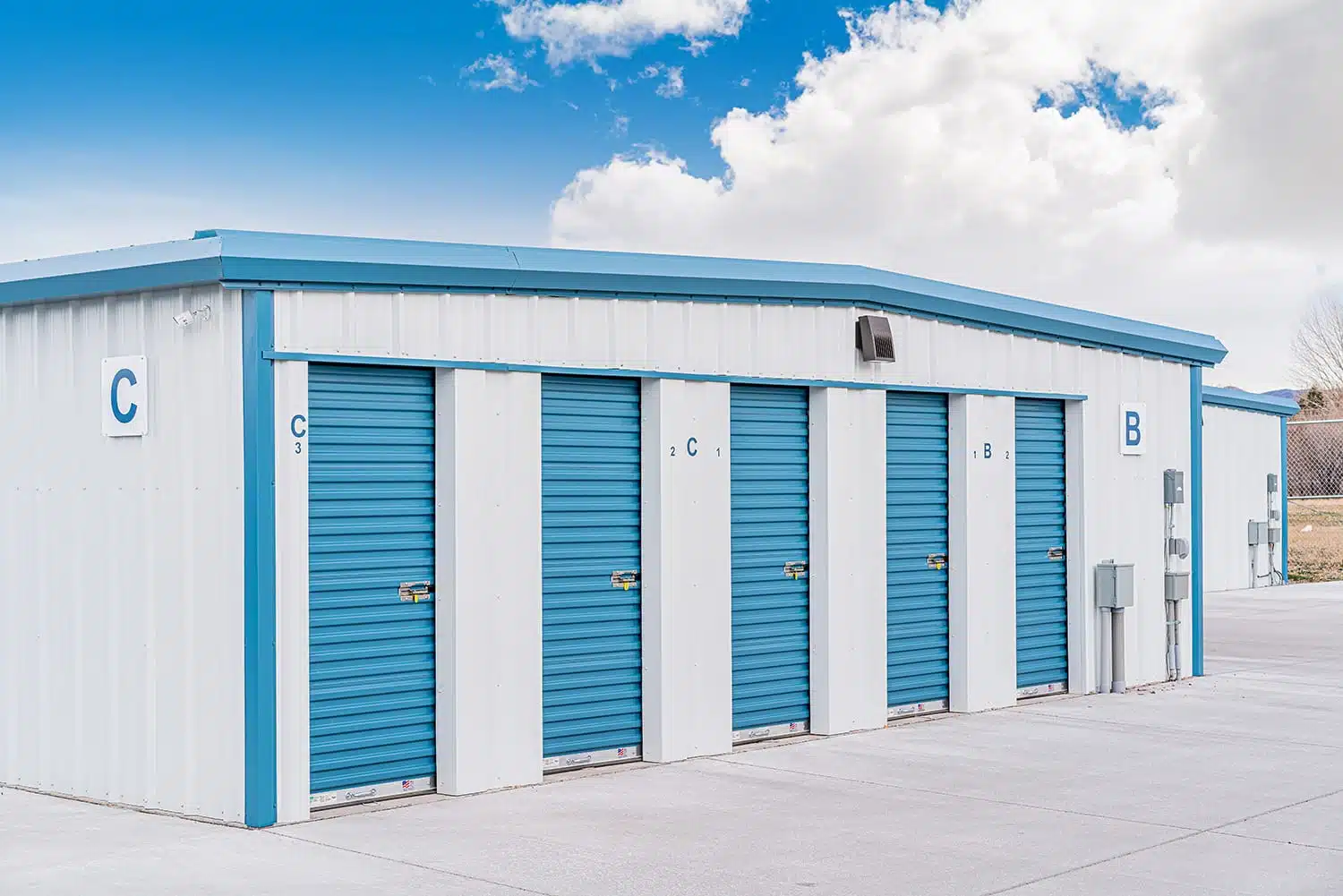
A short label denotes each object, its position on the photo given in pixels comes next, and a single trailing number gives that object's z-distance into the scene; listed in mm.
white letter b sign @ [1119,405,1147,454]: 15883
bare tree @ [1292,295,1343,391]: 64100
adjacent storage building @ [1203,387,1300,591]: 27672
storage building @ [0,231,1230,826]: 9359
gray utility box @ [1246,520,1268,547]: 28828
